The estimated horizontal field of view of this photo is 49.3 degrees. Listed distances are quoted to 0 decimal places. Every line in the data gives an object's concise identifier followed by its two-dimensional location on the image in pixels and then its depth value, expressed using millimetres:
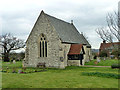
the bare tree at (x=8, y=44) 53184
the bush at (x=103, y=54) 55481
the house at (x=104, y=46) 63172
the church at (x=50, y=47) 25756
